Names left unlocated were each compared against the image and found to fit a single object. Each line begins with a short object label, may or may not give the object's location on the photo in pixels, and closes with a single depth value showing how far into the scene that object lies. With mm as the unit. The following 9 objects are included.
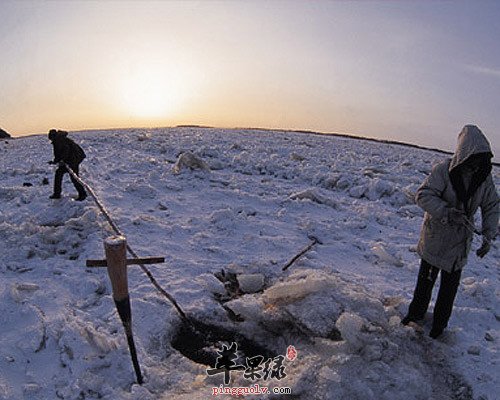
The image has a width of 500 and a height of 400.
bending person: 8805
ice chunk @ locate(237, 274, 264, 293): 5723
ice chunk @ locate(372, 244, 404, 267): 6824
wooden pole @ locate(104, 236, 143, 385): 3213
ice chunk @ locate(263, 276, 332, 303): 5000
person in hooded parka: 3996
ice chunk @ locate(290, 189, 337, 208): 10023
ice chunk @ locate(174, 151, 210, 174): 12570
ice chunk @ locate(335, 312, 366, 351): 4234
